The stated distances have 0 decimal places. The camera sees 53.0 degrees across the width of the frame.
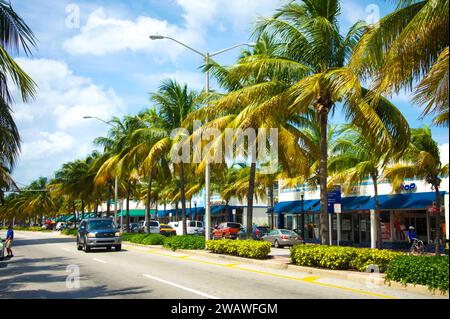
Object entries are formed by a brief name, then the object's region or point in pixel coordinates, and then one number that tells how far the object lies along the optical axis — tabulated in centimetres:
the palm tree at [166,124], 2594
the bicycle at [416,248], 2358
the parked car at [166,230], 4729
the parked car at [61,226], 8202
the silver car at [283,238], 3206
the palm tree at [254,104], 1630
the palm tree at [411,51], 939
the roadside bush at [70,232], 4954
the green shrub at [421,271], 995
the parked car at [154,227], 4662
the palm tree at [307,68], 1480
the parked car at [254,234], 3806
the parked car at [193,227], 4778
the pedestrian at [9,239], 2238
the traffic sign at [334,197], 2144
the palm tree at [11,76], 1167
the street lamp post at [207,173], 2286
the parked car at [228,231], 4028
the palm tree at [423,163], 2298
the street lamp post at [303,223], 3461
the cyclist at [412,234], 2555
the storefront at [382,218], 2808
